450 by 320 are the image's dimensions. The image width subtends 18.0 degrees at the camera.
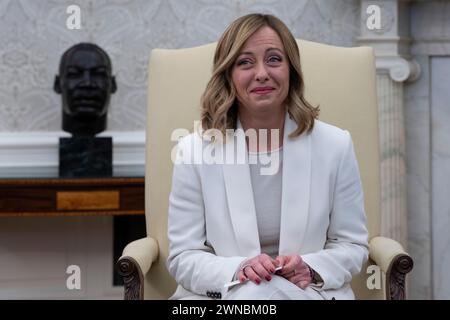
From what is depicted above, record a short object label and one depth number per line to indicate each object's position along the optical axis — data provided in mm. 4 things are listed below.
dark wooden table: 5923
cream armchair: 4284
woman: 3538
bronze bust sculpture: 6137
